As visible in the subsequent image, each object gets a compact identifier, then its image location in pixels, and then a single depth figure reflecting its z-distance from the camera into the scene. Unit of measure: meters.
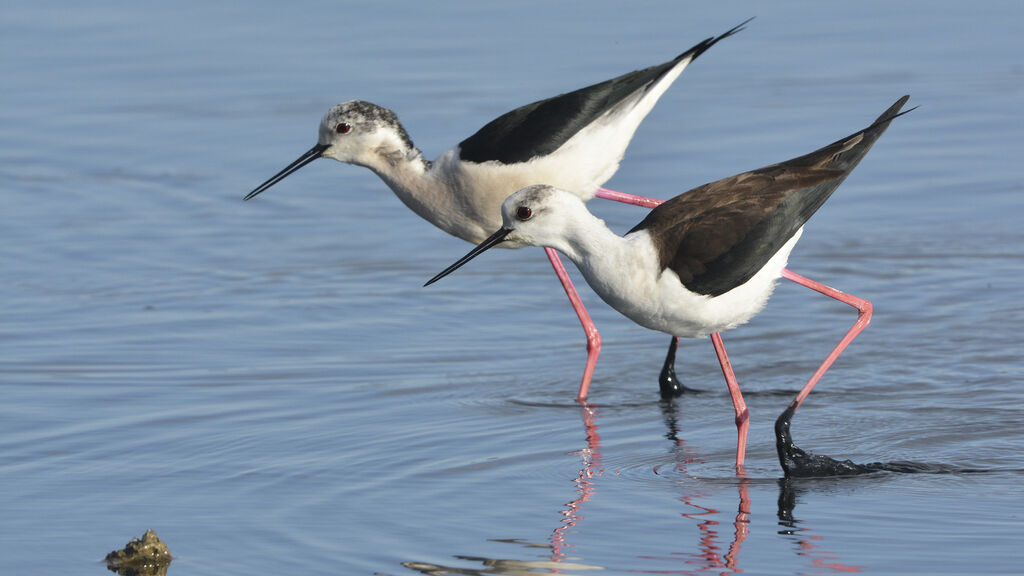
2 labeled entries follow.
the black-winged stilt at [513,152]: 14.31
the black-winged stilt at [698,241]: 11.05
